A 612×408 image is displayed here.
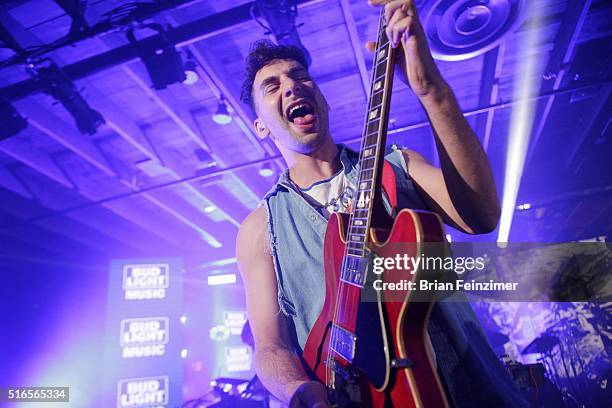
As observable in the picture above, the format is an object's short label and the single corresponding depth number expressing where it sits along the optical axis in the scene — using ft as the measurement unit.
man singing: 3.55
